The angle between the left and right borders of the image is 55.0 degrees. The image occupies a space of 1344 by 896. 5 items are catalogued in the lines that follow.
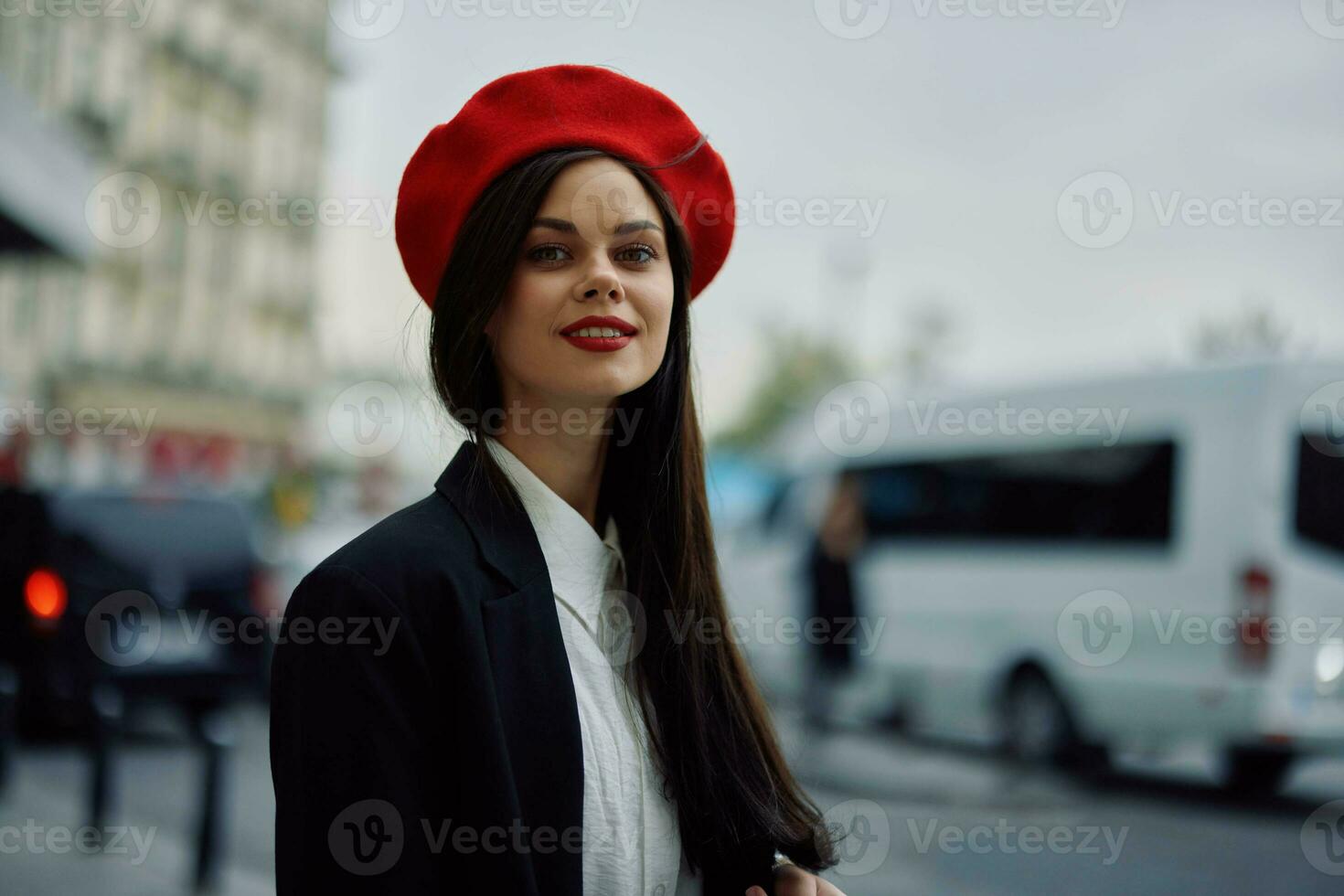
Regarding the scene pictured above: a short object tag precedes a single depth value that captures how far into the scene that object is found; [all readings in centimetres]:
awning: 848
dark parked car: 784
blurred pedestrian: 872
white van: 739
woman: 142
